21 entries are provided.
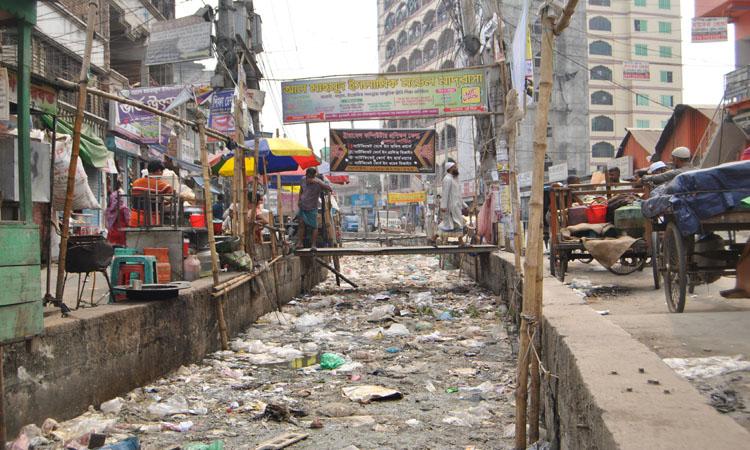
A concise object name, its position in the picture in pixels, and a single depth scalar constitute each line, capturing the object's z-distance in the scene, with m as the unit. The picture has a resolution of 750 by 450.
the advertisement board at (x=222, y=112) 13.87
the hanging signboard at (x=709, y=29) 18.88
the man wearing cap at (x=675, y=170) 5.95
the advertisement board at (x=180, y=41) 14.73
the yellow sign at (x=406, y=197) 38.78
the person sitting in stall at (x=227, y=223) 11.06
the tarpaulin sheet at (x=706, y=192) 4.18
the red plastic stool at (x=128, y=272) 5.09
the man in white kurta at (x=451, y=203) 10.51
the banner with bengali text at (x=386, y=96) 11.23
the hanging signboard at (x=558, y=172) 27.36
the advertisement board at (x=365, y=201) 62.59
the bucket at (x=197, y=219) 9.22
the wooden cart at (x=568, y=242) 6.96
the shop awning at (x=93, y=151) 9.17
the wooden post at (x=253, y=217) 7.76
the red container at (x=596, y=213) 7.81
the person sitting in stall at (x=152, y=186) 6.69
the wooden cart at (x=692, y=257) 4.34
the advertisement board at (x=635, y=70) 35.38
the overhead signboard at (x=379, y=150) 11.73
